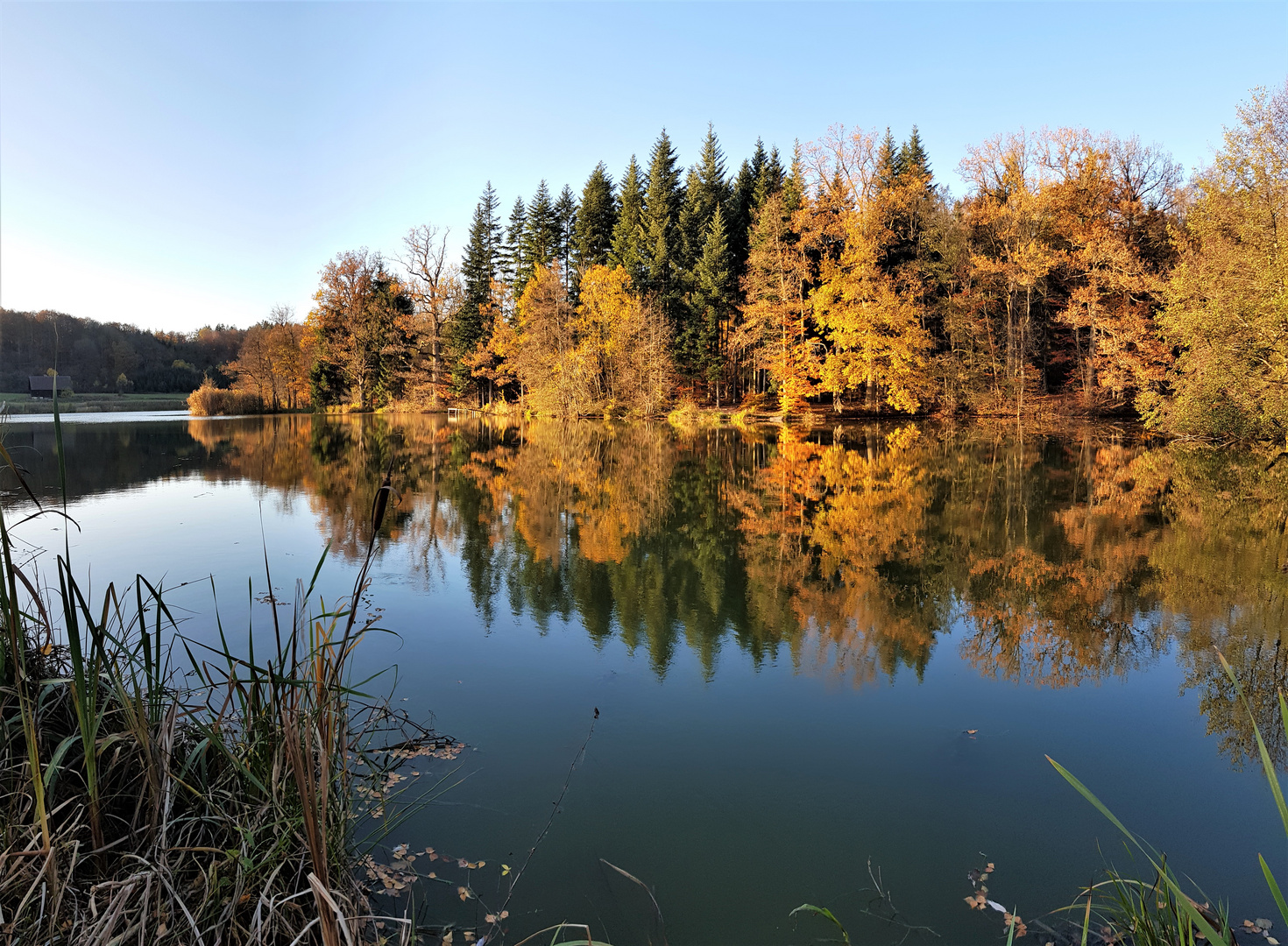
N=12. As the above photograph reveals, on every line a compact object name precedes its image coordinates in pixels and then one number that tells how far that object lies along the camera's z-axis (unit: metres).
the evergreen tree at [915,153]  42.41
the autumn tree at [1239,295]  16.22
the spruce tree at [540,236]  45.06
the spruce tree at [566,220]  46.47
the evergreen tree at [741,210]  41.06
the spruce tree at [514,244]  46.94
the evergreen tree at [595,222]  43.38
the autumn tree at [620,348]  35.50
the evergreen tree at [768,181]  39.15
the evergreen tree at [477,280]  44.12
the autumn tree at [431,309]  43.69
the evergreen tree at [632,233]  40.03
